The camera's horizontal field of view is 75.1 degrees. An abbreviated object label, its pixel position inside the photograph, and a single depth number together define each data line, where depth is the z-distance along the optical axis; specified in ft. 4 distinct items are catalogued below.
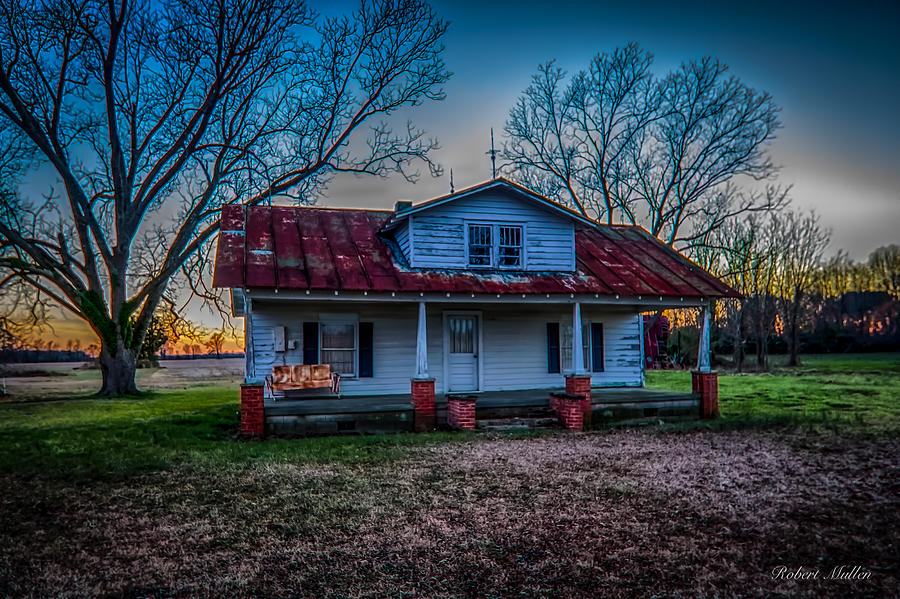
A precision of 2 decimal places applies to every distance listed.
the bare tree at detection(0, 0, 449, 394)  64.64
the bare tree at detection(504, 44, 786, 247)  92.12
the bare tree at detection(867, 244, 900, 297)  144.87
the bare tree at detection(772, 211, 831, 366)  104.78
